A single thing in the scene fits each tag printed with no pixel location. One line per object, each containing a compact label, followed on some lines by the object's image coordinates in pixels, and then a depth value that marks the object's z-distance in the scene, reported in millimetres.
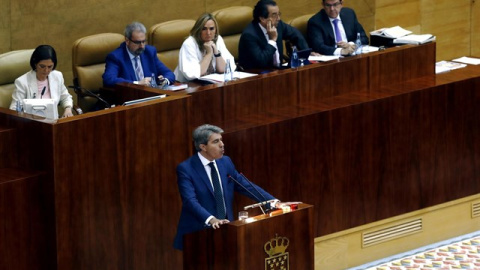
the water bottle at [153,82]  15642
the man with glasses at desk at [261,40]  17172
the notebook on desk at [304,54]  16562
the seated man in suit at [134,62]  16375
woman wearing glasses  15516
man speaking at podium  13406
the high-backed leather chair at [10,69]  16625
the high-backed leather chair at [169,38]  18312
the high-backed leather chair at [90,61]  17344
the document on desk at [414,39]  17328
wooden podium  12586
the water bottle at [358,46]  17141
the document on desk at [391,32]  18266
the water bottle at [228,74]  15820
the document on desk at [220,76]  15930
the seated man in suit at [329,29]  18187
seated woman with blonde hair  16516
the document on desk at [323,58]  16931
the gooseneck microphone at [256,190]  13391
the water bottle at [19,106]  14601
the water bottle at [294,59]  16453
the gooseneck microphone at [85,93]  15430
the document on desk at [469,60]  18266
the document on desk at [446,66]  17656
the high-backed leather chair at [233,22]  19125
